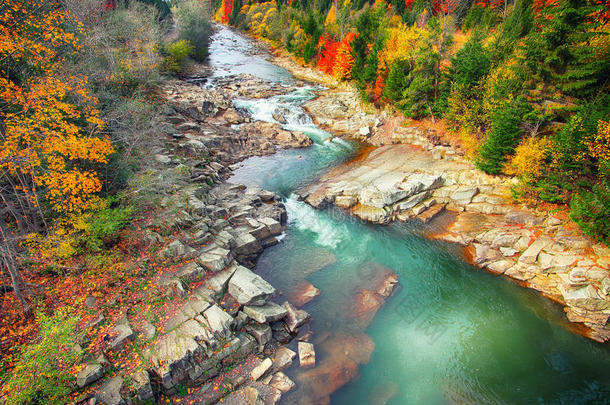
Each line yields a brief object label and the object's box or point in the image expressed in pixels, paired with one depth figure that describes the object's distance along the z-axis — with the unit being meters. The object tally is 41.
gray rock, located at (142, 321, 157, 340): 13.24
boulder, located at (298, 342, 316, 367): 14.09
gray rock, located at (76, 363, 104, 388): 11.02
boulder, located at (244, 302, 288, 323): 14.94
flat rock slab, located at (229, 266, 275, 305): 15.49
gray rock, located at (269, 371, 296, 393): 12.91
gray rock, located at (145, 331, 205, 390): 12.15
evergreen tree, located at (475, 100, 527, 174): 22.50
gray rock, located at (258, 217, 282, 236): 22.28
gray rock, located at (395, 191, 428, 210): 24.84
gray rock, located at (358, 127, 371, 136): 37.54
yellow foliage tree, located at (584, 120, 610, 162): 17.08
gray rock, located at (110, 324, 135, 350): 12.45
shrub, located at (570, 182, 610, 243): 16.34
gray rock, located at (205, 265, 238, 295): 16.02
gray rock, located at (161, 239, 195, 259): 17.11
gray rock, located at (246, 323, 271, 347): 14.52
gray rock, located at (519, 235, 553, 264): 18.95
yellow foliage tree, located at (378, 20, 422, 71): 35.06
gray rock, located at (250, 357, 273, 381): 13.20
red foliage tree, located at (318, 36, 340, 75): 58.31
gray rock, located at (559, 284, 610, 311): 16.00
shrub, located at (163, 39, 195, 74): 50.31
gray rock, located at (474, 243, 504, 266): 20.20
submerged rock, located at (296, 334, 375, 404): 13.12
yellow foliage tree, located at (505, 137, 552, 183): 20.69
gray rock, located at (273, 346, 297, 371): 13.81
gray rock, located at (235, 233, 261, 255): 19.85
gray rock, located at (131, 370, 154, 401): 11.38
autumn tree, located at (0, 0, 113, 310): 12.59
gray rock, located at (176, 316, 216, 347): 13.40
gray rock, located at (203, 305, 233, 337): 13.85
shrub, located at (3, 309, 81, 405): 9.93
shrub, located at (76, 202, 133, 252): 15.39
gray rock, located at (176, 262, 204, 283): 16.20
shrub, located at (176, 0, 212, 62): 60.12
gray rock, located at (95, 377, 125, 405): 10.80
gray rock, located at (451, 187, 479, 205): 24.55
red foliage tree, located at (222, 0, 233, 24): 136.12
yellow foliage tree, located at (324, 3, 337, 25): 77.01
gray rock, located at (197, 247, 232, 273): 17.12
